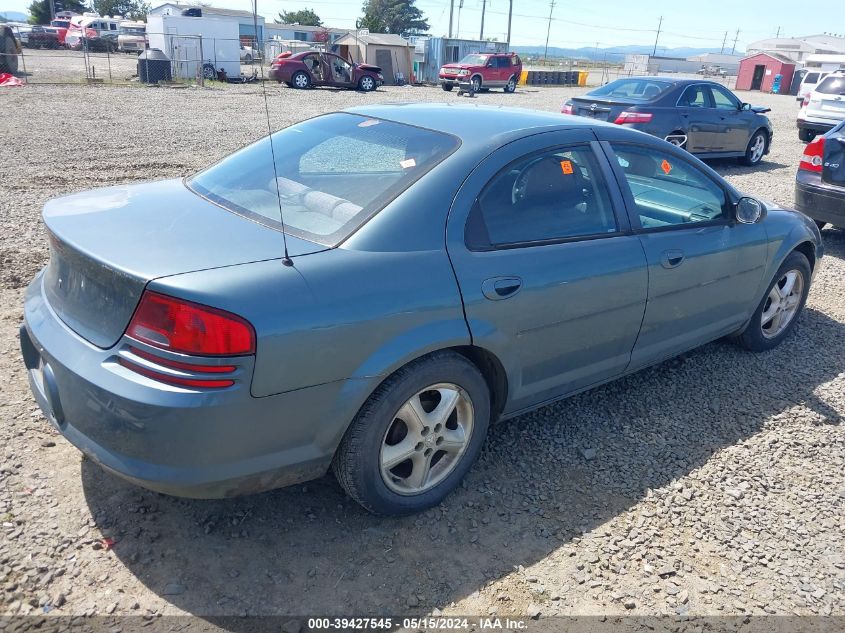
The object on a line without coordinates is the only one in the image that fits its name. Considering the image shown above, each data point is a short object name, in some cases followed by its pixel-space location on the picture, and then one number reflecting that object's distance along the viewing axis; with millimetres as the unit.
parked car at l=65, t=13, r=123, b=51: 45125
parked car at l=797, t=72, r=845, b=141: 16219
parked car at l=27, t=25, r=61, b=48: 46625
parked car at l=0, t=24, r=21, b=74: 22078
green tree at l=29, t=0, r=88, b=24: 62062
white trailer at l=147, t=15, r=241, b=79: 26516
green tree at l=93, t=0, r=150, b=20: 76575
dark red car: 26578
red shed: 45156
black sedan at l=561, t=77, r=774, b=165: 10766
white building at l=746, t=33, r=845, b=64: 69512
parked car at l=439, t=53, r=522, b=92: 30891
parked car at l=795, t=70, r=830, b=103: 32572
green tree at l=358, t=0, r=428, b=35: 92750
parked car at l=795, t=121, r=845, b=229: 6844
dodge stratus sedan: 2240
